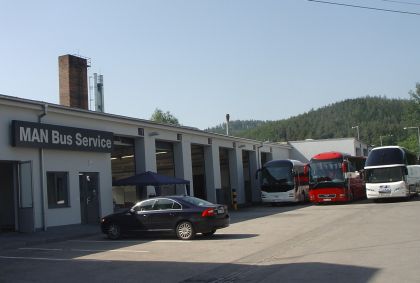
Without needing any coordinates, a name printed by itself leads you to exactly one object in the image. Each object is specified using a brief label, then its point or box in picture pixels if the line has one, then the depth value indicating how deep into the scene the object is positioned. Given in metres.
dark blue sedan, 18.12
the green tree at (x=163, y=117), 100.81
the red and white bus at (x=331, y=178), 36.03
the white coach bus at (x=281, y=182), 38.62
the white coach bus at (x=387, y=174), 33.59
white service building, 22.02
